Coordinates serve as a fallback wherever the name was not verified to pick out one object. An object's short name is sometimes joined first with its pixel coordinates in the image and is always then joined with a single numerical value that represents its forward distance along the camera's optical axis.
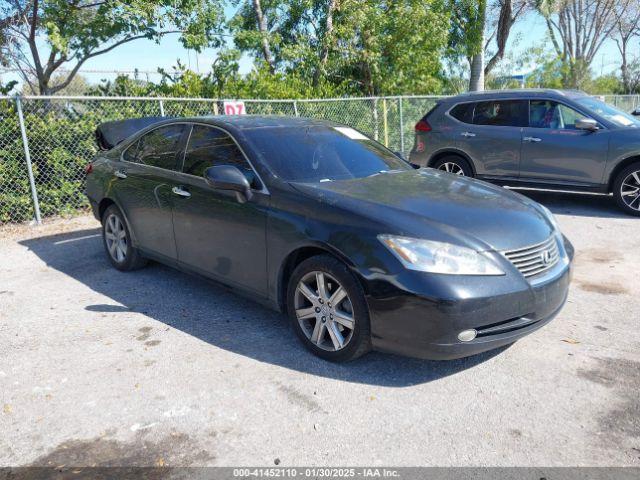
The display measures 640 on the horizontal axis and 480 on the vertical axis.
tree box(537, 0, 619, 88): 35.91
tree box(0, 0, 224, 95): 10.44
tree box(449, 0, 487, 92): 17.47
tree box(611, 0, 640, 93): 38.32
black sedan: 3.23
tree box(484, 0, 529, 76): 19.09
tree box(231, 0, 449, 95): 14.82
